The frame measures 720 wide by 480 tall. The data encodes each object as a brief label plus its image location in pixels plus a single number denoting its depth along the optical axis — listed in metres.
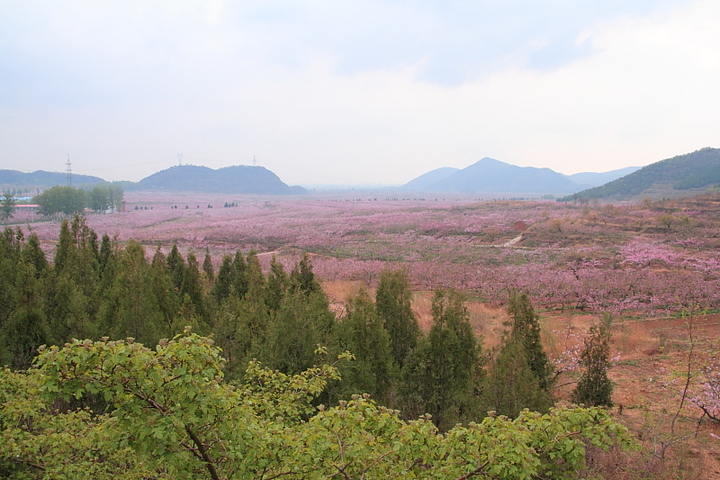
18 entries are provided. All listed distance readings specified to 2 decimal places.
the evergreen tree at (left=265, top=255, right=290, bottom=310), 13.53
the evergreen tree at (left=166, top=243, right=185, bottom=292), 17.12
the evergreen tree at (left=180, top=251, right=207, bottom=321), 14.34
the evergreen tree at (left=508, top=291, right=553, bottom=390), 9.43
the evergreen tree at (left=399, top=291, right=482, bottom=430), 8.73
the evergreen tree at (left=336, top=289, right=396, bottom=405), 9.35
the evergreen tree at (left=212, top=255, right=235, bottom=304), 17.44
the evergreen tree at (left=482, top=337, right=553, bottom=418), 6.99
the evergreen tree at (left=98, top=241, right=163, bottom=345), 10.64
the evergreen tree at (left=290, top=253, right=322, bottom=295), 13.88
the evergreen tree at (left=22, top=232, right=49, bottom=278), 16.45
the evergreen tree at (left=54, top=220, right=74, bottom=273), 16.94
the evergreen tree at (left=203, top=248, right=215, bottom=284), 21.42
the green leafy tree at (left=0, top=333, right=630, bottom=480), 3.25
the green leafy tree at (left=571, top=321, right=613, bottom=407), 9.01
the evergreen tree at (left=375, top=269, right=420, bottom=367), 11.49
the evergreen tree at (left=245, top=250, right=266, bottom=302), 13.36
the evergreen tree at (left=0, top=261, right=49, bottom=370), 9.93
